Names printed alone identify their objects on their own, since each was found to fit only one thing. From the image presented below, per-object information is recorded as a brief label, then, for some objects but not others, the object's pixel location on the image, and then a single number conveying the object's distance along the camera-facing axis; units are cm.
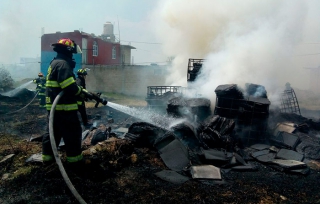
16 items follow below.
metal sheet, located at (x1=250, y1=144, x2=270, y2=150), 583
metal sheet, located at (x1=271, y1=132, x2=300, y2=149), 608
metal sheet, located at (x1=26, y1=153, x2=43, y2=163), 410
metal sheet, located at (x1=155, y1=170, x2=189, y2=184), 390
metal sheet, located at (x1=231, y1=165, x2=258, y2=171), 457
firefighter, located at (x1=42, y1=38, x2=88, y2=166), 359
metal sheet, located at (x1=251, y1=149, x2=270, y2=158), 541
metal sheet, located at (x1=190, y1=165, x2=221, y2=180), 404
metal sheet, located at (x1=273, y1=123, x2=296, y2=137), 687
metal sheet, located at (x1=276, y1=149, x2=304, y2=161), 517
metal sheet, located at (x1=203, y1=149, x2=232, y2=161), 473
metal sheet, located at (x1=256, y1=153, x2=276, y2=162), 514
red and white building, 2506
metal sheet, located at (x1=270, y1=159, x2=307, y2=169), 464
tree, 1917
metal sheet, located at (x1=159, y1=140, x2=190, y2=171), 449
